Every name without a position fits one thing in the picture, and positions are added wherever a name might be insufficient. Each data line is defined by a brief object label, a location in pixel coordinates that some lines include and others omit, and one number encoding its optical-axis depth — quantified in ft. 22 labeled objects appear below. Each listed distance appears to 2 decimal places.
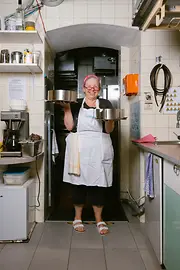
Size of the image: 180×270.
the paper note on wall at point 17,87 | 8.77
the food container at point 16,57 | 8.09
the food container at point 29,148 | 7.18
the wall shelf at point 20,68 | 8.04
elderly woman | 7.84
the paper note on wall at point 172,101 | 8.57
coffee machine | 7.24
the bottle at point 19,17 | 7.77
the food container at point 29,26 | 7.79
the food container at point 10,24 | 7.72
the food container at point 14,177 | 7.39
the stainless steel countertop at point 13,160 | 6.77
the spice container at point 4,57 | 8.13
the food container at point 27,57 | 8.00
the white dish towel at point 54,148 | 9.30
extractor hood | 5.52
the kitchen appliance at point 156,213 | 5.55
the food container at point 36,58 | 8.05
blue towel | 6.26
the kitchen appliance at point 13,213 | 7.16
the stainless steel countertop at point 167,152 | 4.42
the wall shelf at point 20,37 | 7.70
